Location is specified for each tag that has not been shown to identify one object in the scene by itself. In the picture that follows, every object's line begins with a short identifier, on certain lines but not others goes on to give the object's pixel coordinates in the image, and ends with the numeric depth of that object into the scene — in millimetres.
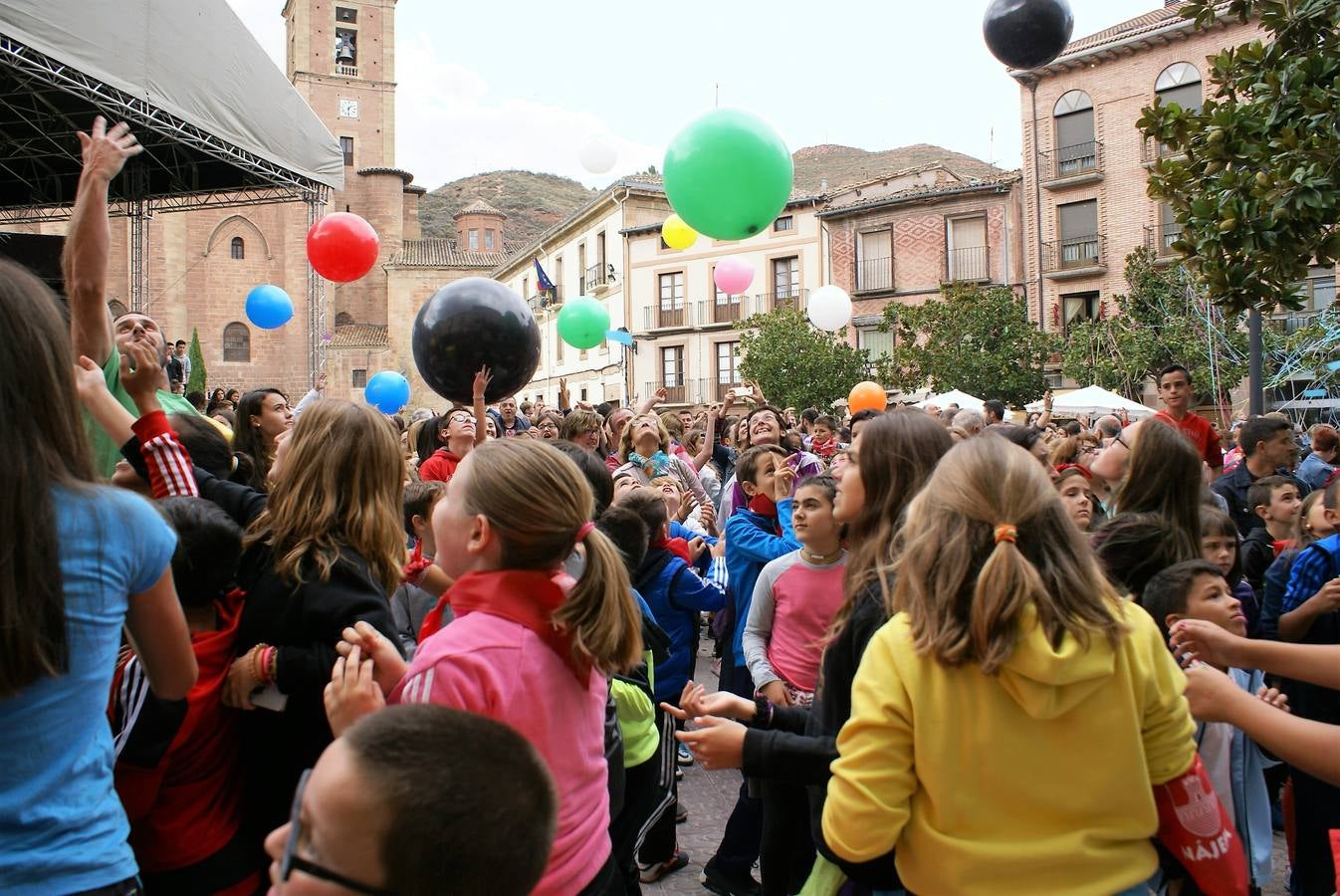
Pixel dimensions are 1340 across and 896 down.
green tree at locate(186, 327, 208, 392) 26175
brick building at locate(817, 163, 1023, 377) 29062
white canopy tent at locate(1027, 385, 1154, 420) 15891
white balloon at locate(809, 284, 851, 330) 14641
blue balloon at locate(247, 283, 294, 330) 12547
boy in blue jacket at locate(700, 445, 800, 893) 3760
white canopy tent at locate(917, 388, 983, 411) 16219
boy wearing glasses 1091
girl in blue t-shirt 1407
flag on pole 23922
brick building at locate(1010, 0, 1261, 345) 25000
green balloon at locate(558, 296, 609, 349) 11078
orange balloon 13031
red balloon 9273
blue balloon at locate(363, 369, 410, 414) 11023
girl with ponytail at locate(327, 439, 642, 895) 1753
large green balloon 6637
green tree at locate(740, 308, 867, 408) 28406
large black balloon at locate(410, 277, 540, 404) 5105
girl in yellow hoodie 1683
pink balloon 14719
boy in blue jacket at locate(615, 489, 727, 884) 3838
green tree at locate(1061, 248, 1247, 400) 20719
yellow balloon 12227
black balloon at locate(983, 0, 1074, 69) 7156
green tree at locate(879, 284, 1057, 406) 25234
